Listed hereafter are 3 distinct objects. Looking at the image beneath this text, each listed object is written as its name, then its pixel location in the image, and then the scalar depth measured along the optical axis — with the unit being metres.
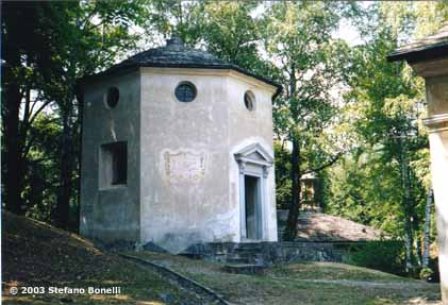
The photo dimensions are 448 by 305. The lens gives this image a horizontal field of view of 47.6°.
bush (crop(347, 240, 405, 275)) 17.80
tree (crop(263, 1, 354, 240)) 22.28
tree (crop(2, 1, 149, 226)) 9.59
